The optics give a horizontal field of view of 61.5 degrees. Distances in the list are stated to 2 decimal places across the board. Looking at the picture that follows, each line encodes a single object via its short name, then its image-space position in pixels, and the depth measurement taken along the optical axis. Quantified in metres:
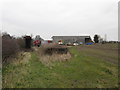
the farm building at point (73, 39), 61.52
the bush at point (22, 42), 17.97
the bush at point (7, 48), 7.20
